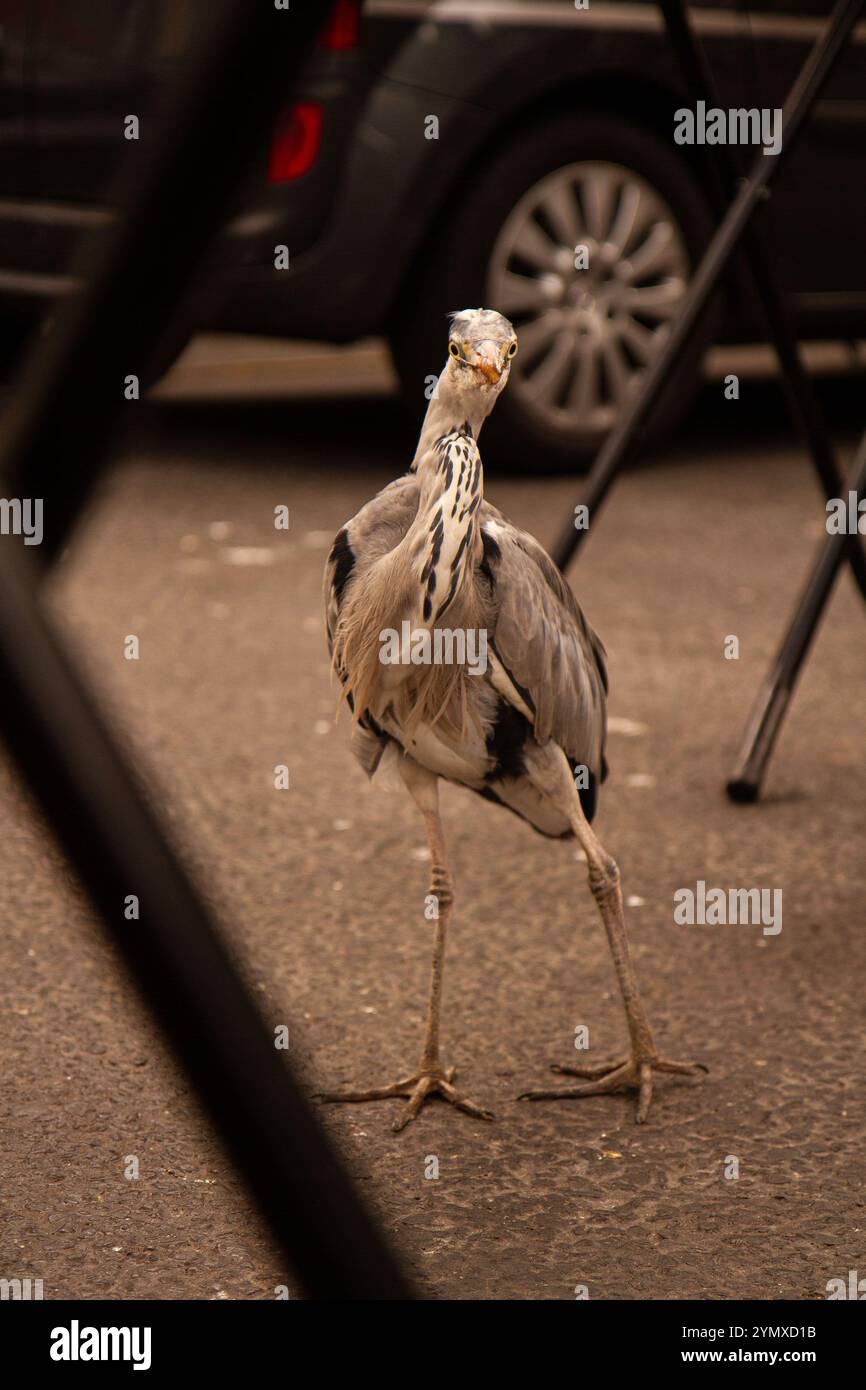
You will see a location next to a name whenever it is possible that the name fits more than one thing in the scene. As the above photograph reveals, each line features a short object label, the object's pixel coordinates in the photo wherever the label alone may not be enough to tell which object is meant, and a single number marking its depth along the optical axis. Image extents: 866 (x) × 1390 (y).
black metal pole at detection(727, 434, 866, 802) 4.48
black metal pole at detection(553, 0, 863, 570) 4.31
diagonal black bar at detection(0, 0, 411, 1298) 0.88
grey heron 2.83
